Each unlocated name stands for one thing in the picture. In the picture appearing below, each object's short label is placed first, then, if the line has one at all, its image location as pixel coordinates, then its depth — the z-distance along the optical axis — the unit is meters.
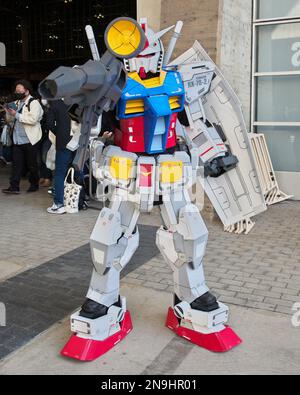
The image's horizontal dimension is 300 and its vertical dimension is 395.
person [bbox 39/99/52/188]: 8.18
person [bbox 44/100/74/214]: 6.10
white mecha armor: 2.71
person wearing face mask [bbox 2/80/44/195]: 6.84
